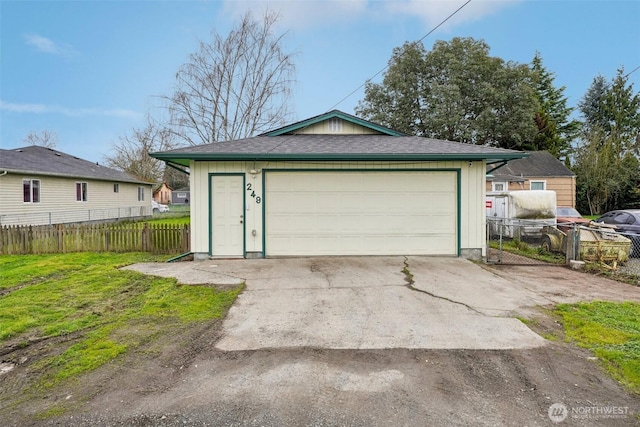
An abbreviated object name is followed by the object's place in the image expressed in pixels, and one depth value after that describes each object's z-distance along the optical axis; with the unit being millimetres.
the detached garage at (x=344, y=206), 8828
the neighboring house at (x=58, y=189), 16266
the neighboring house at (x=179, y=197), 52531
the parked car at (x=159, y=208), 35562
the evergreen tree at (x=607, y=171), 24656
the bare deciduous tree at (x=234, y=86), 22359
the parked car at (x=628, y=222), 10117
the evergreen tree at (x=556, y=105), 34688
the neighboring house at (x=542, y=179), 21734
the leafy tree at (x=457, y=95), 26625
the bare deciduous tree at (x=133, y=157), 33906
